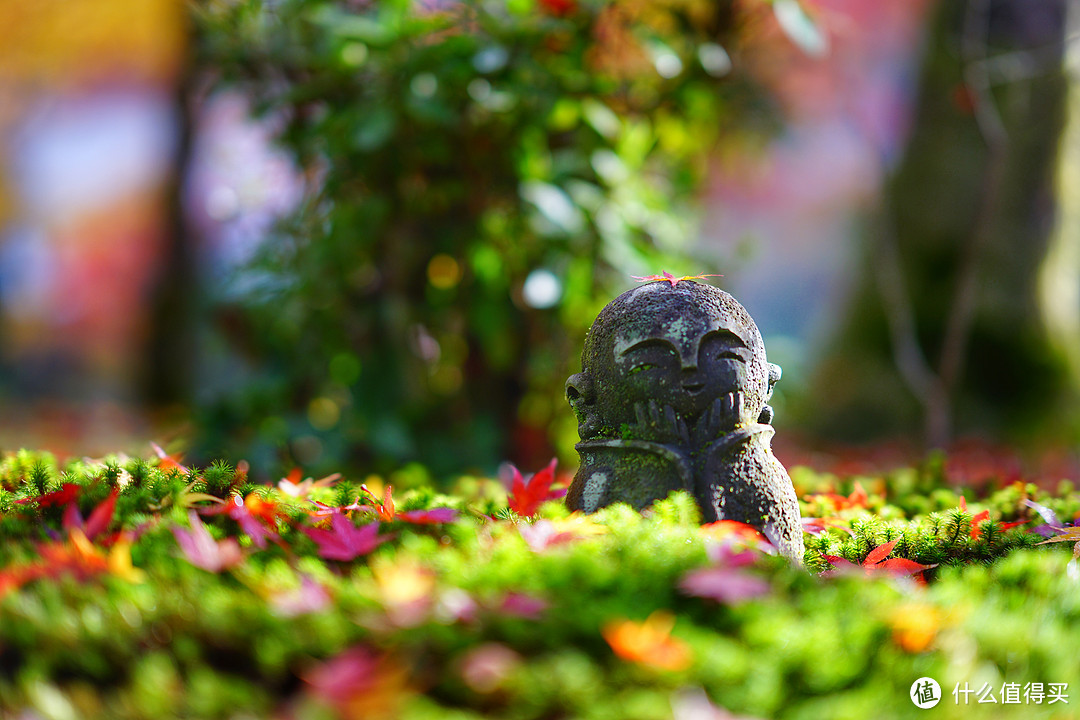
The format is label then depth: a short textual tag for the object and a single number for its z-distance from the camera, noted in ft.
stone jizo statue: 4.79
